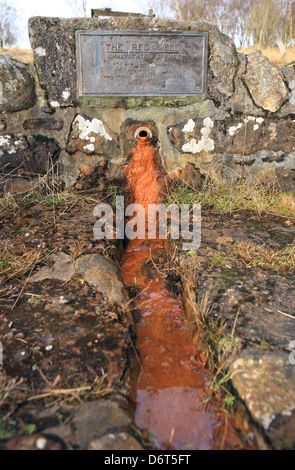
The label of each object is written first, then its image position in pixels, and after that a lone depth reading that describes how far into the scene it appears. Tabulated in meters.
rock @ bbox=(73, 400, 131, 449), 1.13
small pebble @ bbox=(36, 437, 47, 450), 1.09
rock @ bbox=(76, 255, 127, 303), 1.95
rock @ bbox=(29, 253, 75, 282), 2.06
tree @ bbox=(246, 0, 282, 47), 14.77
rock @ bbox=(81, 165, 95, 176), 3.11
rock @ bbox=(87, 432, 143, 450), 1.09
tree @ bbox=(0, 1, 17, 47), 16.52
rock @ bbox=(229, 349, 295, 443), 1.21
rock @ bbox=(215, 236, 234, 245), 2.42
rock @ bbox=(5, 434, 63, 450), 1.09
